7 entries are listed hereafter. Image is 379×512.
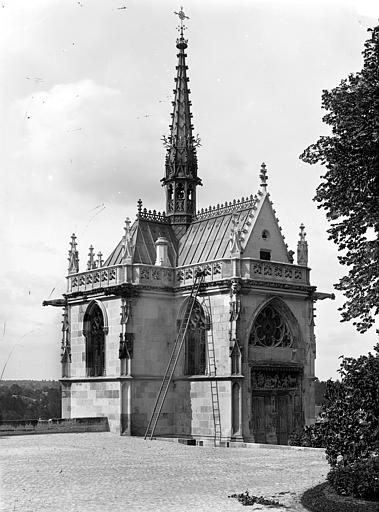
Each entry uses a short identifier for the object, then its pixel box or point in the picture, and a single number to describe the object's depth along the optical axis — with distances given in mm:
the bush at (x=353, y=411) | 17250
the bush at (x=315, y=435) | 18062
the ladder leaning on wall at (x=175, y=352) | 38250
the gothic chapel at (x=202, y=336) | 37406
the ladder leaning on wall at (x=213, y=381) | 36875
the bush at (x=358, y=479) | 17844
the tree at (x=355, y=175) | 18156
